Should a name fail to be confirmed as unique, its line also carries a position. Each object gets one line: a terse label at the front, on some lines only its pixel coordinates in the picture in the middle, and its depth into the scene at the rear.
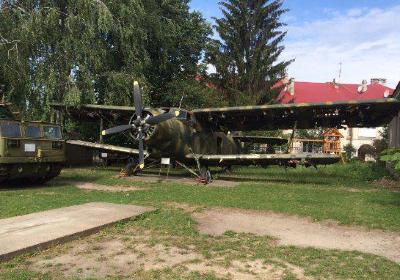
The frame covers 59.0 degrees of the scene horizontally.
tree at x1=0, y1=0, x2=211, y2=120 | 16.70
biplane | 13.84
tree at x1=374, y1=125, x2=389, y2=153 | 31.97
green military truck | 10.75
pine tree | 32.78
